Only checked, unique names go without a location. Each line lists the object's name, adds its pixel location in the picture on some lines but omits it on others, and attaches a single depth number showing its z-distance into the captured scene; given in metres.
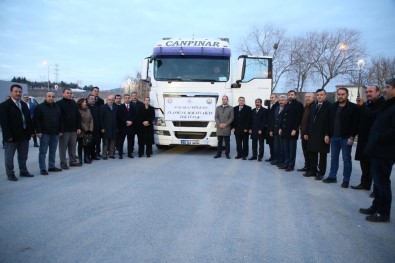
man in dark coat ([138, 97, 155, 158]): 9.92
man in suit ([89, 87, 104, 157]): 9.49
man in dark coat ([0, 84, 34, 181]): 6.66
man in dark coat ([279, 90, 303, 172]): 8.07
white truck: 9.97
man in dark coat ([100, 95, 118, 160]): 9.41
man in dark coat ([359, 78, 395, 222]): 4.45
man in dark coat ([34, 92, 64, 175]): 7.35
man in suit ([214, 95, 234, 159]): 9.79
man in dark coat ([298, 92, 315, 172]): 7.79
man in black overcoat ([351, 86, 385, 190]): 6.04
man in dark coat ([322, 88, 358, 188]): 6.60
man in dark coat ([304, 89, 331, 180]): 7.14
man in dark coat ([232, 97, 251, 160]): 9.84
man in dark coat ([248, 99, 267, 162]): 9.49
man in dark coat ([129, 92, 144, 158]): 9.94
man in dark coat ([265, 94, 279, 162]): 9.05
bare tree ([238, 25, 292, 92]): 36.44
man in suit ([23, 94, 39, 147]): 11.27
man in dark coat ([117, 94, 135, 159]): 9.81
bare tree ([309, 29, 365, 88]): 38.22
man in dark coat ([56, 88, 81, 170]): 7.95
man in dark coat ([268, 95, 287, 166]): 8.50
